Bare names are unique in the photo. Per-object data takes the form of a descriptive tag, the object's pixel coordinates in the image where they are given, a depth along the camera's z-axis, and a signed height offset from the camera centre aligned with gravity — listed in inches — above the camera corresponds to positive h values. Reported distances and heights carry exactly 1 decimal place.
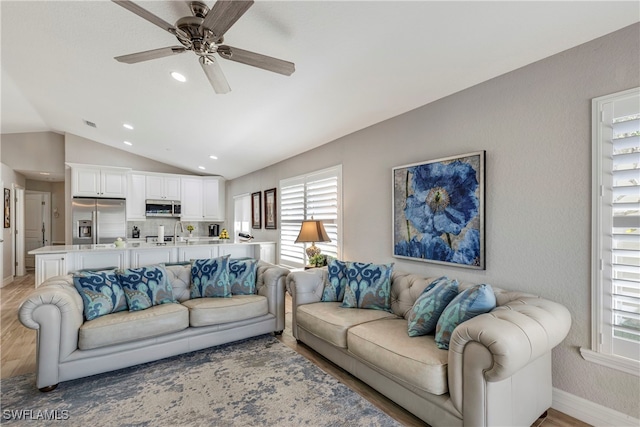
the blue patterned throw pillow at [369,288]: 109.8 -27.8
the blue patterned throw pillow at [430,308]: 84.6 -27.1
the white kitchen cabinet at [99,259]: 155.9 -24.4
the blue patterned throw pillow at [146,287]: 111.7 -28.2
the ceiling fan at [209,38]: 59.7 +41.1
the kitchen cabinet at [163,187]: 289.4 +25.8
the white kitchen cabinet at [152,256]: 166.6 -24.2
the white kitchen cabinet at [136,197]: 277.4 +15.6
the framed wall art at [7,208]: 243.0 +4.7
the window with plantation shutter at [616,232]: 69.3 -4.6
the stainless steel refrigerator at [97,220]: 249.3 -5.7
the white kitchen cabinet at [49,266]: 149.0 -26.3
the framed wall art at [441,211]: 98.5 +0.8
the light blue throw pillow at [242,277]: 133.7 -28.7
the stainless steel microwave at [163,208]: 287.6 +5.4
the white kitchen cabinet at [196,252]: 180.4 -24.0
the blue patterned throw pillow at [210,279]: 128.6 -28.4
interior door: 317.1 -10.1
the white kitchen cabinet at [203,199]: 307.0 +15.3
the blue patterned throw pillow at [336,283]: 121.2 -28.4
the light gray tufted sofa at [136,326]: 88.8 -39.5
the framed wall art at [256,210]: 253.9 +2.9
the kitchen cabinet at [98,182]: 254.7 +27.9
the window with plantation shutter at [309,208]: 165.2 +3.2
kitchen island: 150.9 -23.2
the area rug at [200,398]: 77.5 -53.3
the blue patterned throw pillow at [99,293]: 101.9 -27.9
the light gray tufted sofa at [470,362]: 61.3 -35.9
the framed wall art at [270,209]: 228.4 +3.0
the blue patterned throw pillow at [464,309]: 75.4 -24.5
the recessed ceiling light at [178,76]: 119.0 +55.3
